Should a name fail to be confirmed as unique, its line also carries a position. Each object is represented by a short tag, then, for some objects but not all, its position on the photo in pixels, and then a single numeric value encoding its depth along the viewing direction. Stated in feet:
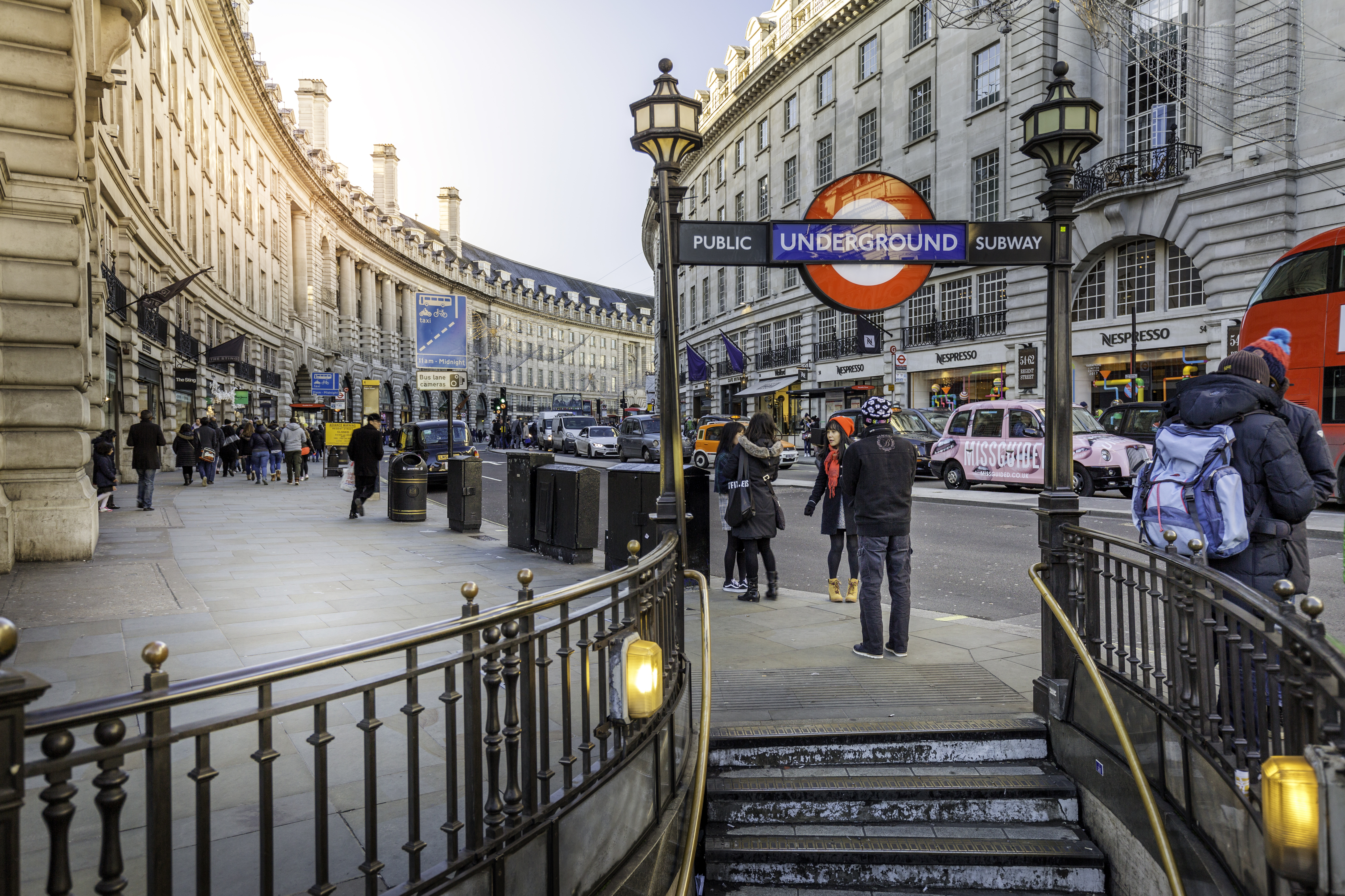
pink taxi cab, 54.49
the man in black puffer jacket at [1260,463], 13.33
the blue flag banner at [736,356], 114.42
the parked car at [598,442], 129.08
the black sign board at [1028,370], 77.36
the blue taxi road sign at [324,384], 119.24
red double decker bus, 47.03
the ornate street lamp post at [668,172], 16.35
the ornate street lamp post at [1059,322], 15.87
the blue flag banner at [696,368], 116.98
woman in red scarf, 25.36
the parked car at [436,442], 76.13
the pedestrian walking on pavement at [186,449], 72.54
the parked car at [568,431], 146.20
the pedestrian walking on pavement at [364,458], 51.31
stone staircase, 13.51
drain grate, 16.76
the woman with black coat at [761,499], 26.16
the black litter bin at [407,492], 48.44
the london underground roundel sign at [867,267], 15.92
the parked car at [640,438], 110.11
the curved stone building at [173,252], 31.63
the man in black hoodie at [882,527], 19.57
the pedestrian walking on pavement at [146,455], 53.01
